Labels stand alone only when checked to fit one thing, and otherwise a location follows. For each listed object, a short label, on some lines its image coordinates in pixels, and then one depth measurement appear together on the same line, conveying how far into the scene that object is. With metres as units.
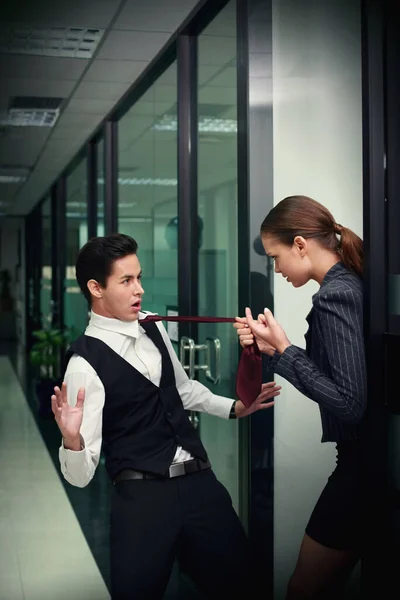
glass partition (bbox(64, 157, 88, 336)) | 8.23
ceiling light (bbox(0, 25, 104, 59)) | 4.24
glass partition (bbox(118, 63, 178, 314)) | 4.32
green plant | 8.56
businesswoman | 2.03
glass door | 3.35
